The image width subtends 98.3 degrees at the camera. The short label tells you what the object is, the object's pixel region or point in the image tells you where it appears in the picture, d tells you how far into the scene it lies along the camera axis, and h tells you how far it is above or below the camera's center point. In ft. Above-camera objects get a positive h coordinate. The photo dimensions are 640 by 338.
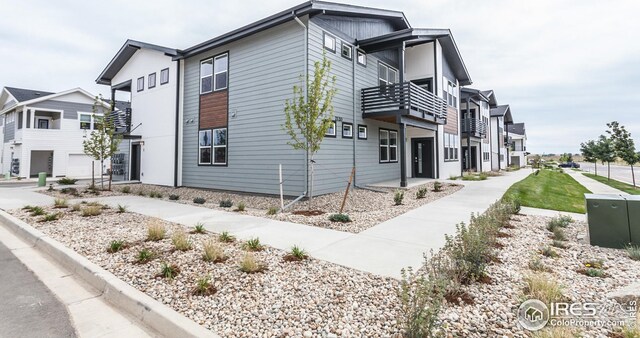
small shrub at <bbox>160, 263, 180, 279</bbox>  12.60 -4.55
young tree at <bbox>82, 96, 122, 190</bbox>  45.93 +5.63
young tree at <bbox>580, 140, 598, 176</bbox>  87.70 +8.41
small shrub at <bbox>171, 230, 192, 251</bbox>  16.20 -4.07
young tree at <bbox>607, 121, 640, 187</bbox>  65.92 +7.33
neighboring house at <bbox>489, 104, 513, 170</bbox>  109.09 +15.80
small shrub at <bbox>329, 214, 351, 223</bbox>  23.52 -3.77
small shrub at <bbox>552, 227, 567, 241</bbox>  18.42 -4.09
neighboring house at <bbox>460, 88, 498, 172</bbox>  76.07 +13.68
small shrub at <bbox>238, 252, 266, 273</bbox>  12.97 -4.35
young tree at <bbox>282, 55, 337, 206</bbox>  27.84 +5.88
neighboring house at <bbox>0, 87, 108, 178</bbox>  76.28 +12.27
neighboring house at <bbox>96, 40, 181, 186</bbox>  51.85 +12.99
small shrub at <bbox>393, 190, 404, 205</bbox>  31.14 -2.78
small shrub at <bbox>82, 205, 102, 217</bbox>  26.48 -3.64
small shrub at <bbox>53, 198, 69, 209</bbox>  31.17 -3.48
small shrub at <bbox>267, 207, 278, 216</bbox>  26.92 -3.70
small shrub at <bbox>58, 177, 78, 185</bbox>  55.75 -1.69
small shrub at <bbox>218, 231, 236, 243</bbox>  18.26 -4.28
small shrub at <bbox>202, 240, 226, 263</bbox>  14.40 -4.22
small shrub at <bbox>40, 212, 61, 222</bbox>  24.11 -3.89
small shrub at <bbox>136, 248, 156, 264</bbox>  14.50 -4.41
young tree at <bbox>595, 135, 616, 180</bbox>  74.43 +6.81
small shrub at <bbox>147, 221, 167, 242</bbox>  18.38 -3.94
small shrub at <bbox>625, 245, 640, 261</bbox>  14.94 -4.27
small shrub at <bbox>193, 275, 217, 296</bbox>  11.06 -4.67
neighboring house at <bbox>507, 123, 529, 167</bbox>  158.71 +19.19
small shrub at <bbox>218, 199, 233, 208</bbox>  31.44 -3.44
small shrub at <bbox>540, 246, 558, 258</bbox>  15.43 -4.40
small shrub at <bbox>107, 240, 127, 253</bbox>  16.34 -4.35
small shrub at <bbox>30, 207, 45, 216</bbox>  26.68 -3.73
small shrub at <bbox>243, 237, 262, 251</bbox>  16.40 -4.29
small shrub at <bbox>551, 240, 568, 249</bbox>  17.20 -4.39
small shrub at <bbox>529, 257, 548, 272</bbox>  13.28 -4.44
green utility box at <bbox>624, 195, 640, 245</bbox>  16.31 -2.62
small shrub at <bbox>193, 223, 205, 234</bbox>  20.31 -4.12
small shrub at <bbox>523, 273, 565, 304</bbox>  10.00 -4.33
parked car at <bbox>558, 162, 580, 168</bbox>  180.32 +6.56
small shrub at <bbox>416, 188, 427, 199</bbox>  34.86 -2.50
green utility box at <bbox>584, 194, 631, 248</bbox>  16.67 -2.86
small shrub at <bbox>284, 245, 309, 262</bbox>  14.74 -4.42
